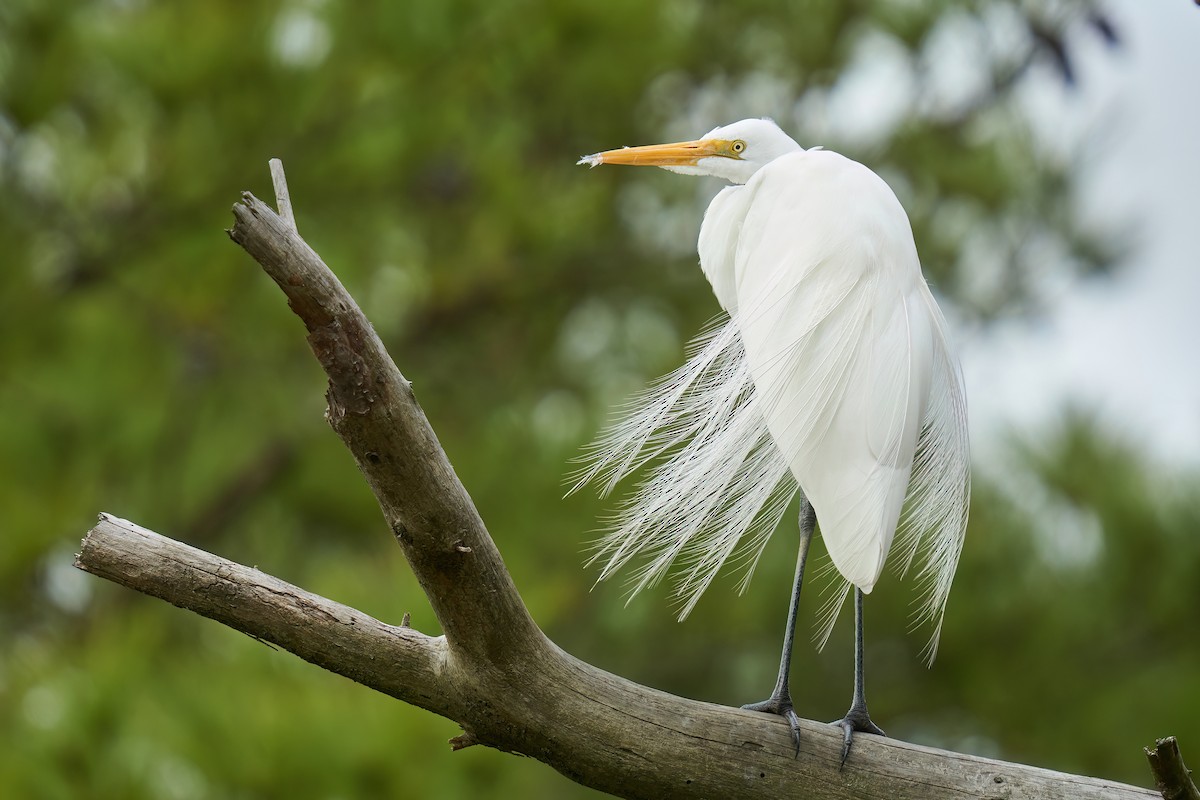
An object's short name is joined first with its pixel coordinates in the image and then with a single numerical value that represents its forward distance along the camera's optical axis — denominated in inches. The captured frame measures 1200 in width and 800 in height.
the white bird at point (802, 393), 603.4
